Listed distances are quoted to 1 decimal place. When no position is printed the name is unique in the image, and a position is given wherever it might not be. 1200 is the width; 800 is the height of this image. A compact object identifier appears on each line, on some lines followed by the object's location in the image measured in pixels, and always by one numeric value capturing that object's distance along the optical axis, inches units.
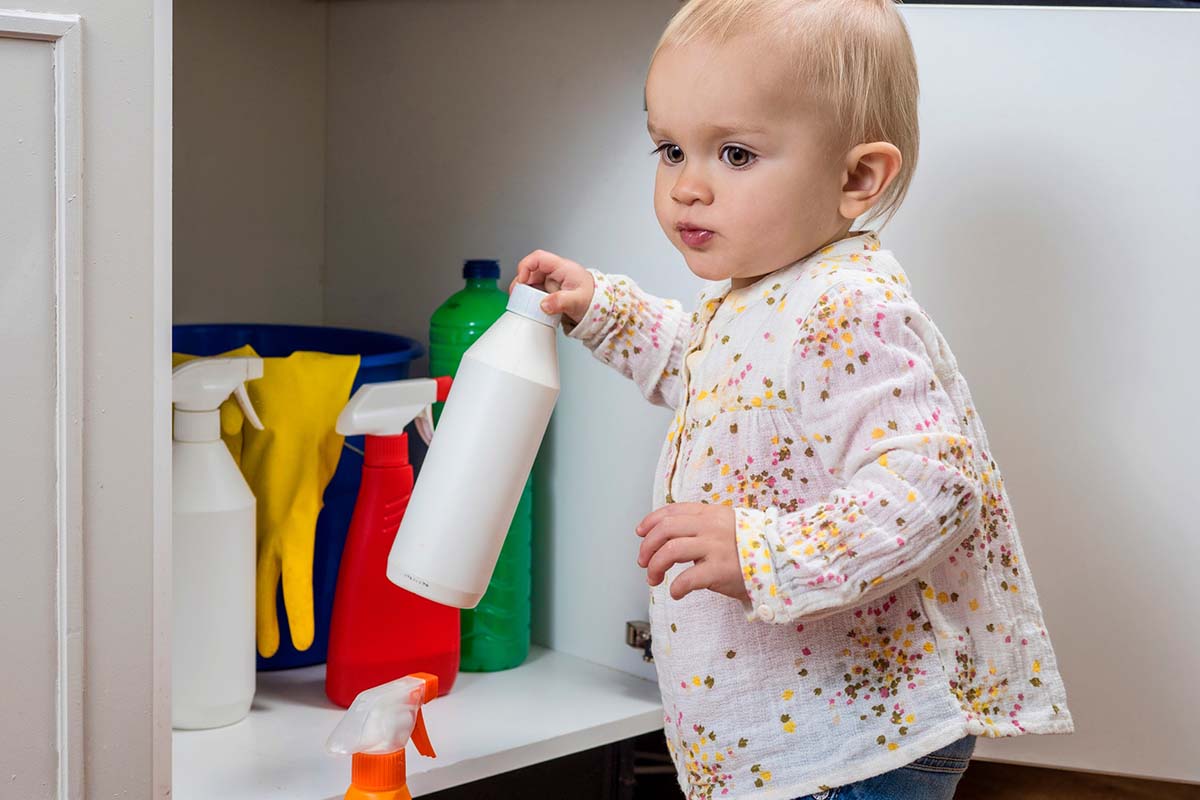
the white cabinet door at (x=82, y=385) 28.2
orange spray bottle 32.9
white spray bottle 38.9
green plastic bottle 45.8
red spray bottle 41.9
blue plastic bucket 44.8
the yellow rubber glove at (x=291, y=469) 42.1
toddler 28.2
